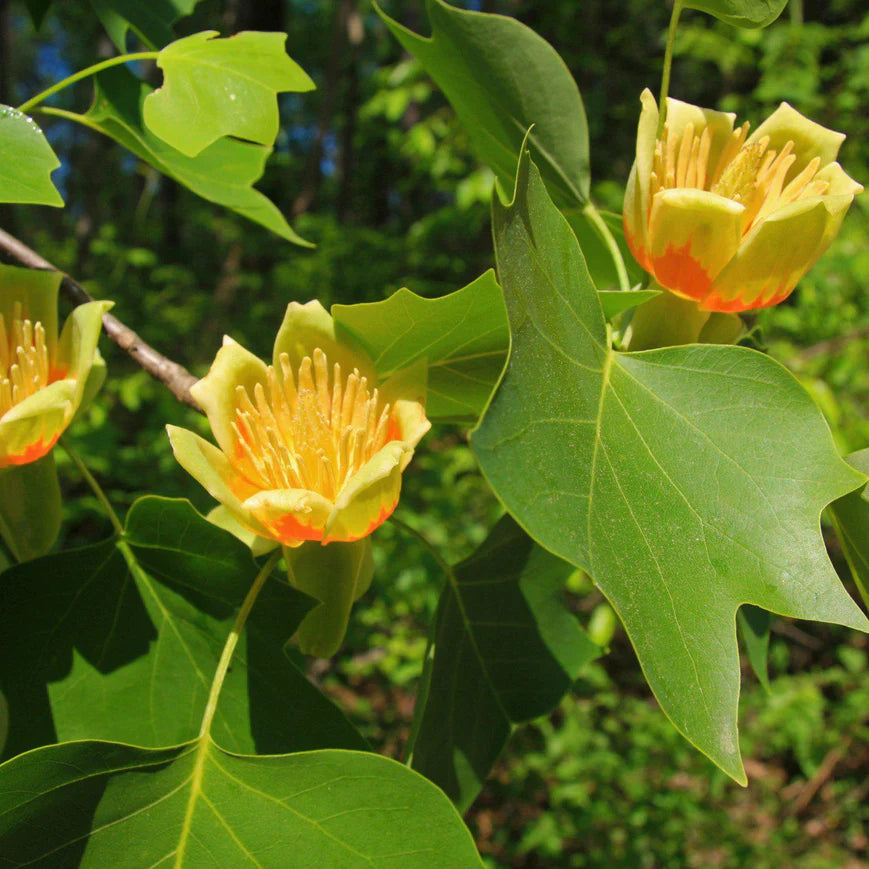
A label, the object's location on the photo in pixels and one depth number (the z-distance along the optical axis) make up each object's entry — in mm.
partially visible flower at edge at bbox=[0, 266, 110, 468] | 283
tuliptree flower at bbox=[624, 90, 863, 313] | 290
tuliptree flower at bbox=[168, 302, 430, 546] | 273
